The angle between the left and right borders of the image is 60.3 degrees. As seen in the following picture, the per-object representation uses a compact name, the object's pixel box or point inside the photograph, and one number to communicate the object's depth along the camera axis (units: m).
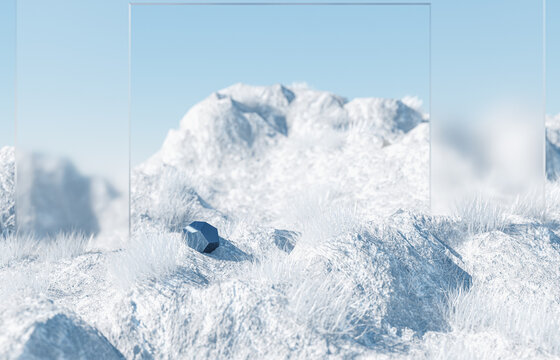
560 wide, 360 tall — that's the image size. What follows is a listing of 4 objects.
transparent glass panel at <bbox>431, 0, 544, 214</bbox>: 3.72
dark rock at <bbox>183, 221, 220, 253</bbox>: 2.88
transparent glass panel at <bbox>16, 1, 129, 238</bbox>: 3.63
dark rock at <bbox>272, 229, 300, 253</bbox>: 3.26
